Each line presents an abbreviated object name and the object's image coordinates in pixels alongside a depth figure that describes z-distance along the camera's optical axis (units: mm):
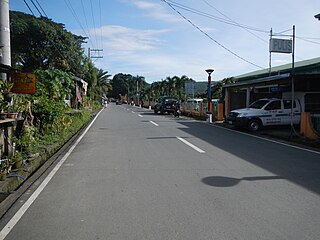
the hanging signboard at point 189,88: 39531
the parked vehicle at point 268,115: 16297
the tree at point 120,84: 130750
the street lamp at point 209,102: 22761
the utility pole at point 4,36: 8414
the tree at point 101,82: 59250
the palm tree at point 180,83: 56500
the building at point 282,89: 16608
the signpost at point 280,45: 21375
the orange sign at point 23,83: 8648
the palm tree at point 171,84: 57406
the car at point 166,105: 33469
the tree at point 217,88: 45856
